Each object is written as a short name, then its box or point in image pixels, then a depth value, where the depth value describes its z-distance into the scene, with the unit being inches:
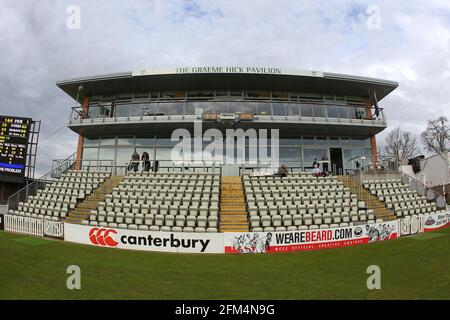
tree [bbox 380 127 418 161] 2475.0
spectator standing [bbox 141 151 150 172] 1027.1
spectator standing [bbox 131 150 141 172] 1022.3
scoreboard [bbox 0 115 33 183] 925.2
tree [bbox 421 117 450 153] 1958.7
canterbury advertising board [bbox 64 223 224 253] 622.2
